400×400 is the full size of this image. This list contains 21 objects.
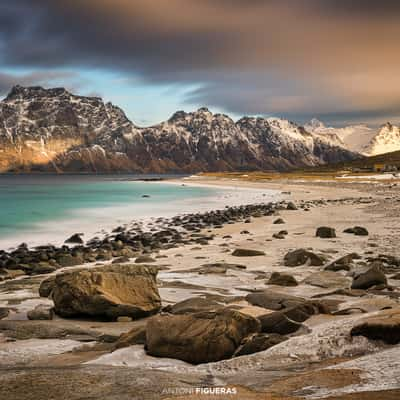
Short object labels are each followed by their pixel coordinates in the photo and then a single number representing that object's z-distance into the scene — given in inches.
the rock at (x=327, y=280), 475.2
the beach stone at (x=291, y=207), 1659.7
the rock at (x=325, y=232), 869.2
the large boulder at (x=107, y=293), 377.4
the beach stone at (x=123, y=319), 374.0
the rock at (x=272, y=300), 373.9
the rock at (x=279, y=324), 291.4
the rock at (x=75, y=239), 1049.5
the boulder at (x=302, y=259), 602.2
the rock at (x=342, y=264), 553.6
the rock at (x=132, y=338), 282.8
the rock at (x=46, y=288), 464.8
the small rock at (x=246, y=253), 699.0
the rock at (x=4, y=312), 381.4
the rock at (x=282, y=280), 482.0
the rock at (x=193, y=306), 365.2
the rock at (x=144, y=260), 697.6
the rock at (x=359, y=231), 889.3
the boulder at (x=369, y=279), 447.8
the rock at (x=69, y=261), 730.0
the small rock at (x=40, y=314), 372.8
